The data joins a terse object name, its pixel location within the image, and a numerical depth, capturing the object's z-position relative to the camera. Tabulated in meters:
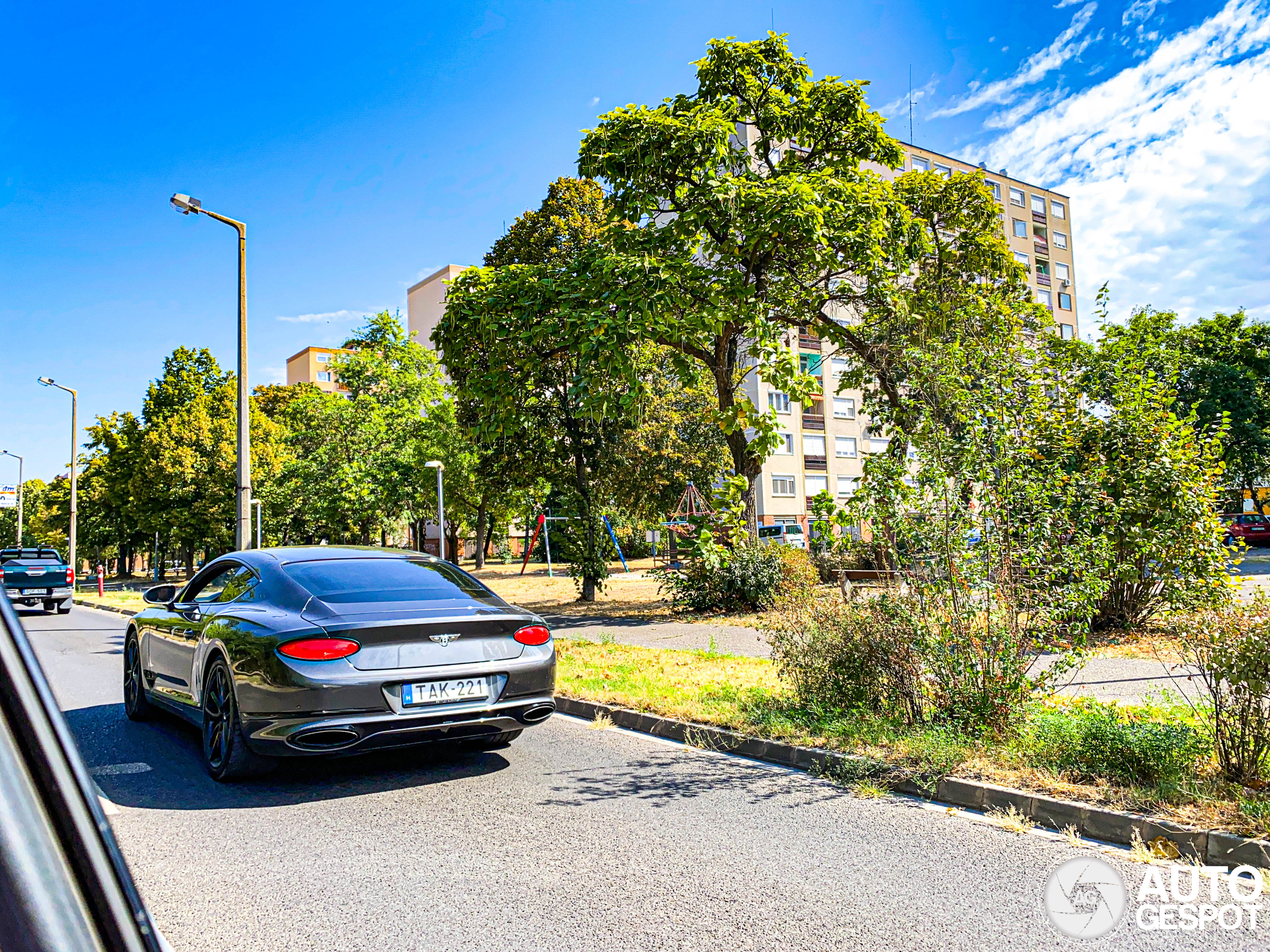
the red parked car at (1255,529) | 41.34
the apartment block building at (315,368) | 99.44
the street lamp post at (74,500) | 29.70
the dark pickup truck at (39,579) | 22.81
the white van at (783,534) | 38.38
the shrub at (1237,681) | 4.70
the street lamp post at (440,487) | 20.45
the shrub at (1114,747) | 5.07
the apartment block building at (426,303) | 74.50
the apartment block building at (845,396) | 55.47
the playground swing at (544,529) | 37.84
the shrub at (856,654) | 6.52
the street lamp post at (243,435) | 17.25
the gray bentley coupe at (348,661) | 5.43
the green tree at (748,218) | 14.31
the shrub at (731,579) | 16.11
